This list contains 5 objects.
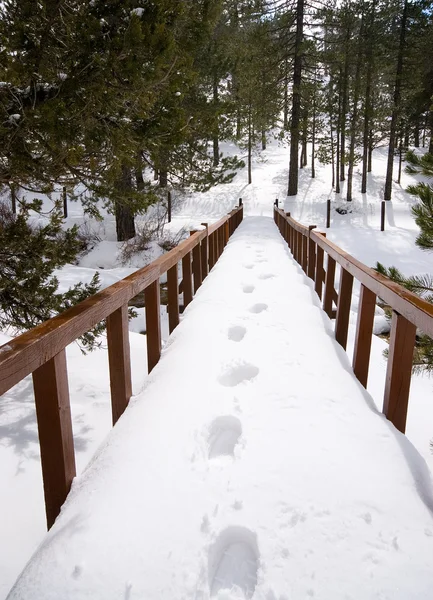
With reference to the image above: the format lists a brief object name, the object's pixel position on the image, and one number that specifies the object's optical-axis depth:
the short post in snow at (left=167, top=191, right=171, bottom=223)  18.50
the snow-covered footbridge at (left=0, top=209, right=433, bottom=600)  1.43
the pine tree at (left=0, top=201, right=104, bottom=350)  4.19
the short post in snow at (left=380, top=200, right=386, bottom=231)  18.27
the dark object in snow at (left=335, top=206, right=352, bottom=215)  22.58
